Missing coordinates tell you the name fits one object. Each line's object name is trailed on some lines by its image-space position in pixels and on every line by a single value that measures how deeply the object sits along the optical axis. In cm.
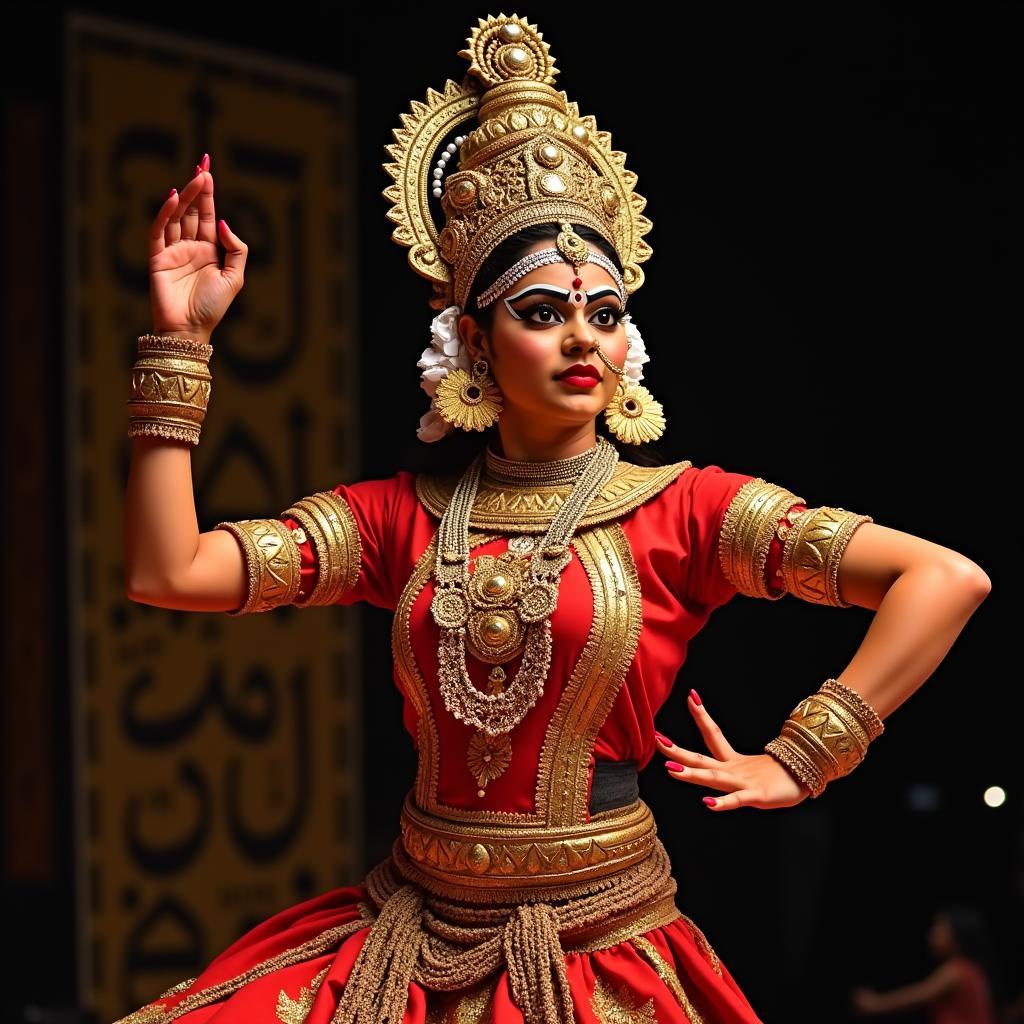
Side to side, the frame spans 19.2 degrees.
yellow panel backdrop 786
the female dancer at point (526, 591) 410
